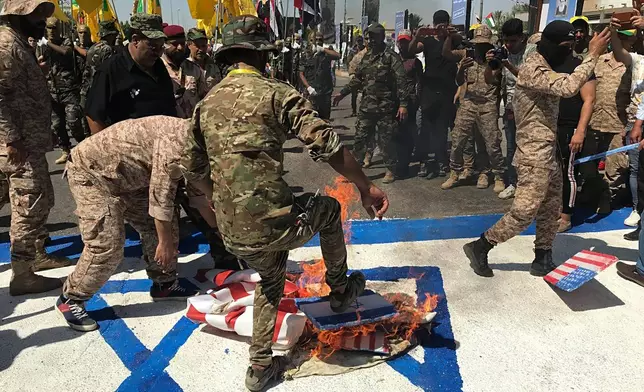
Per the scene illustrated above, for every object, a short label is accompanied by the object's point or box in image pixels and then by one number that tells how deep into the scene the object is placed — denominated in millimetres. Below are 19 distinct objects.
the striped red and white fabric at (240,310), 3113
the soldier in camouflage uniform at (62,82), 8203
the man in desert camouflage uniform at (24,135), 3693
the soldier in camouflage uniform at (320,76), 10844
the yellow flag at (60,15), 7619
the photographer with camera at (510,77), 5898
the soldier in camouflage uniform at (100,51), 7496
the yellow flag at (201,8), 9906
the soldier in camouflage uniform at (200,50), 6625
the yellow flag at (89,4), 7117
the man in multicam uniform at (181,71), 5398
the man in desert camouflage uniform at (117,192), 2891
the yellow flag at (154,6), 10062
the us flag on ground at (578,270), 3610
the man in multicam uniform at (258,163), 2398
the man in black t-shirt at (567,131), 5324
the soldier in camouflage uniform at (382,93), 7461
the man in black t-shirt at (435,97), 7641
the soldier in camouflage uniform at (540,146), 3715
